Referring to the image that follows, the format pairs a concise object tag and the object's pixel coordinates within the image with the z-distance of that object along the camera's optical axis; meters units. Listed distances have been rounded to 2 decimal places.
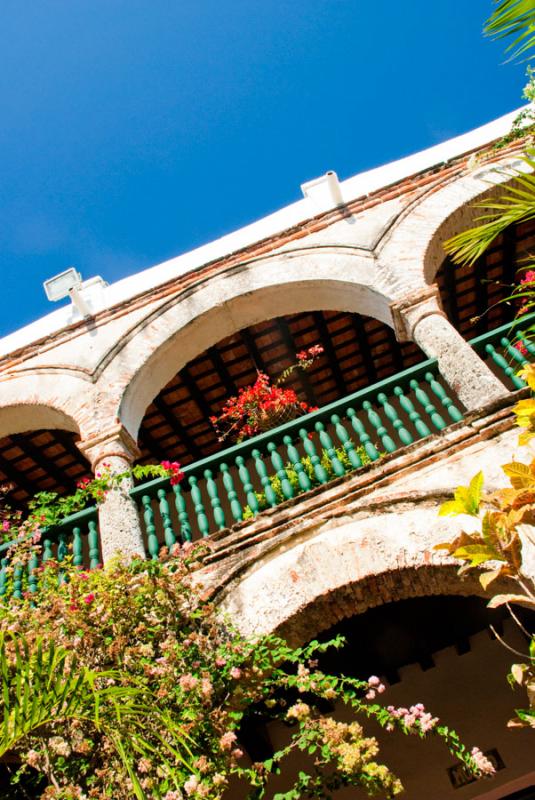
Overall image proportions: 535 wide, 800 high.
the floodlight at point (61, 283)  8.89
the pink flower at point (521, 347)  5.68
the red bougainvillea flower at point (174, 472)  5.39
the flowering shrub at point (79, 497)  5.36
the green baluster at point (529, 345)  5.18
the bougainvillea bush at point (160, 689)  2.97
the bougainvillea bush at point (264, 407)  6.73
